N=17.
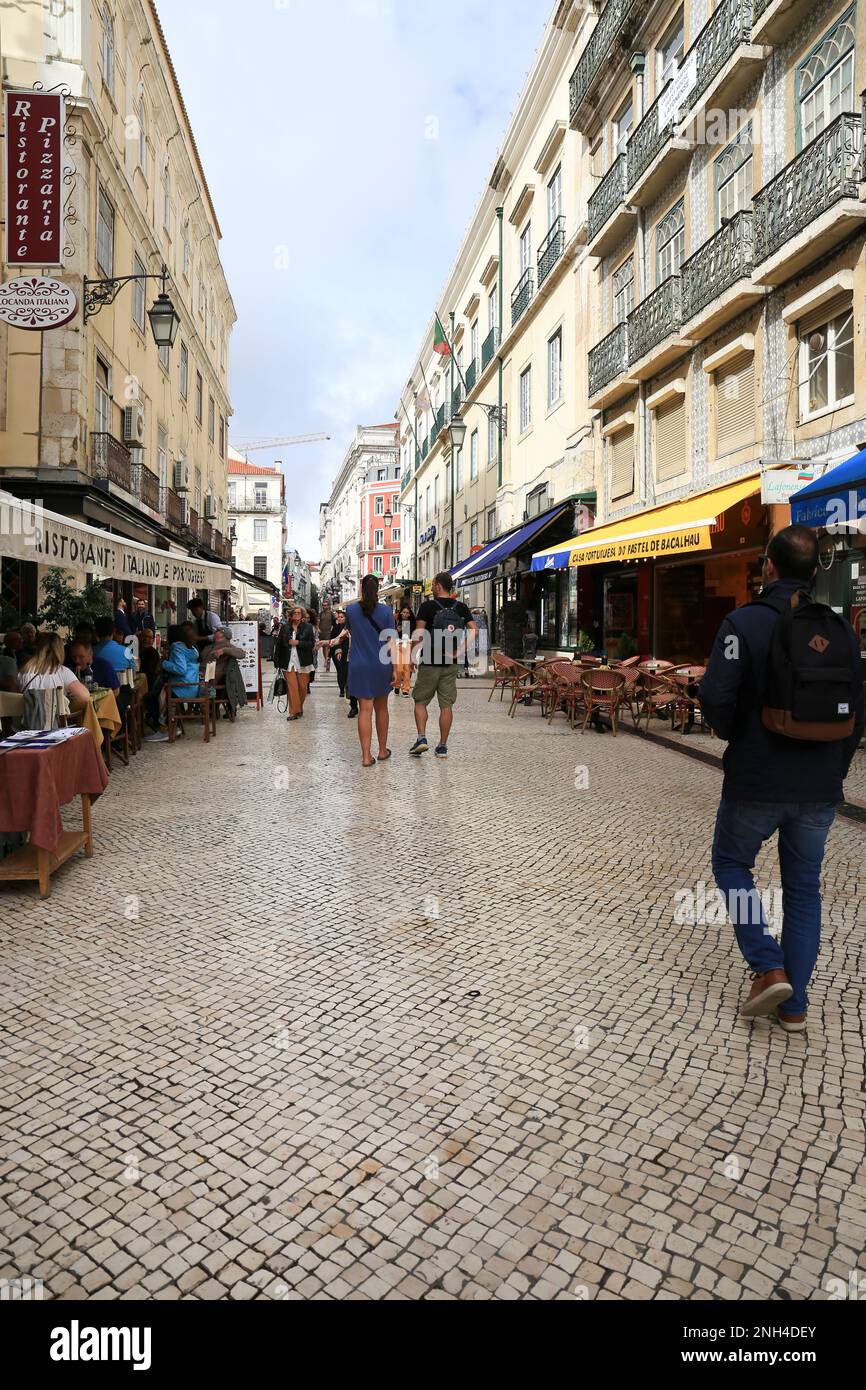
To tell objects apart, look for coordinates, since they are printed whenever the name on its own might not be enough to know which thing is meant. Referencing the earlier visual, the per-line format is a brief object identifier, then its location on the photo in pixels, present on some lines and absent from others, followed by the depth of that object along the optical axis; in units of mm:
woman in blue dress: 8492
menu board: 14922
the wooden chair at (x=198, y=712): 10703
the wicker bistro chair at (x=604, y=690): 11047
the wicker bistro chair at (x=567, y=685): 12039
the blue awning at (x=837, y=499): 7484
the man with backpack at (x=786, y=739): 2881
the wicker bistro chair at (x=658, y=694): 11078
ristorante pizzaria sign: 10188
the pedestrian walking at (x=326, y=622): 25900
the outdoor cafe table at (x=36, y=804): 4461
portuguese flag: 28938
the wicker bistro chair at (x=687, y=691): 11000
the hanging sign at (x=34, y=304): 8844
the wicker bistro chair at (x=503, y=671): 15195
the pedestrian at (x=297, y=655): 13050
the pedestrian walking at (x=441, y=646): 8828
